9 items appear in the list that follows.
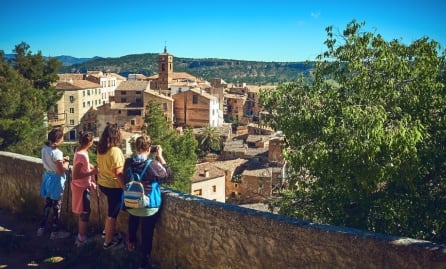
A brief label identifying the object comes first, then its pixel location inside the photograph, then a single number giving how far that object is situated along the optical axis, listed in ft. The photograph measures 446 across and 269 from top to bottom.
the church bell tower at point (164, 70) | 279.49
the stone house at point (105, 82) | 275.20
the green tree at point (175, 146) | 125.49
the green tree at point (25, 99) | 88.99
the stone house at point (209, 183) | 130.22
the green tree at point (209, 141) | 187.73
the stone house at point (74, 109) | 223.10
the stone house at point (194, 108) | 223.92
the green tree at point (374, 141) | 22.20
